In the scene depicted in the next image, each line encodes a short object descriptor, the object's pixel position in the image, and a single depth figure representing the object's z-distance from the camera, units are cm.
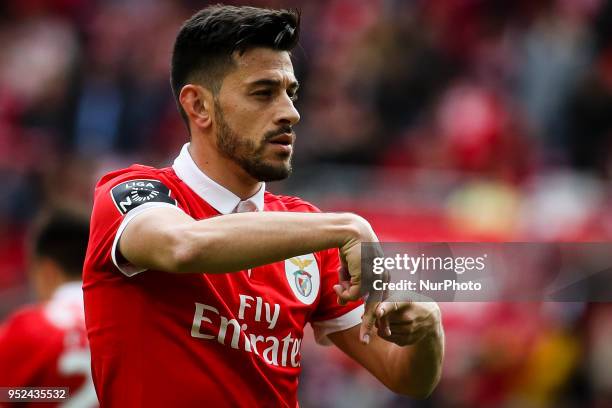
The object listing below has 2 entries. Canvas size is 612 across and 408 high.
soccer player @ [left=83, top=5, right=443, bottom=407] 640
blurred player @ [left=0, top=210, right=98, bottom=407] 918
